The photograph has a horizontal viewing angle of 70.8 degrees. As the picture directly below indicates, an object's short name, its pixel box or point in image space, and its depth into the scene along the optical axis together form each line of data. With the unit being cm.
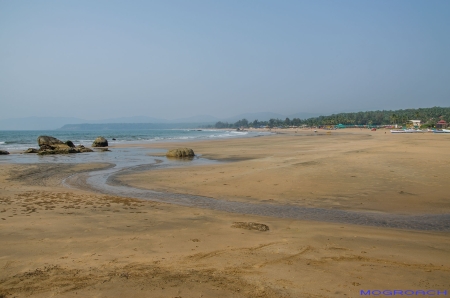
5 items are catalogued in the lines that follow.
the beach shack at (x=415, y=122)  11678
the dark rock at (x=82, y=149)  3681
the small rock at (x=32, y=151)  3604
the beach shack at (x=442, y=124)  9875
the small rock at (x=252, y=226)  817
